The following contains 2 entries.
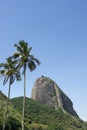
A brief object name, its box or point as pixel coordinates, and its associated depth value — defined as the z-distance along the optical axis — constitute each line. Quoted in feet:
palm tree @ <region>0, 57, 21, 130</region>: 240.94
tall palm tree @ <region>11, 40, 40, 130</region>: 205.05
